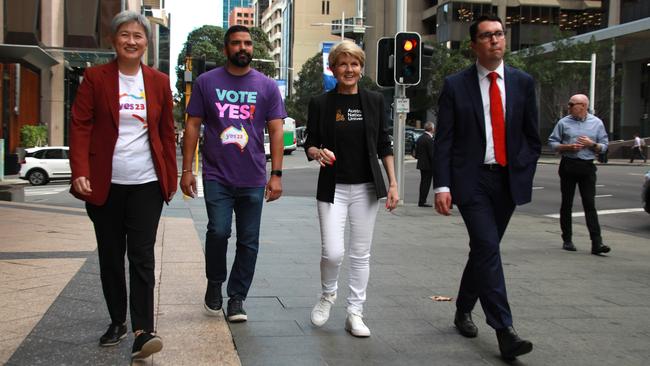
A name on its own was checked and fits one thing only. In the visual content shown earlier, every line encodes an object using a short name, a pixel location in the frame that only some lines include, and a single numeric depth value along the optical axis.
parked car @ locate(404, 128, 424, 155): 42.89
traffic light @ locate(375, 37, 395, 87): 13.41
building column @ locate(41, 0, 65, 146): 33.72
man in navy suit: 4.23
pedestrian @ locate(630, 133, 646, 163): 40.81
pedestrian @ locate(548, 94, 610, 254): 8.23
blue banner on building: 23.19
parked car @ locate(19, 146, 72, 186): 25.83
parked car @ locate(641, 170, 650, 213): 12.22
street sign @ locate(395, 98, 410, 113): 14.12
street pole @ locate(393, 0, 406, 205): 14.16
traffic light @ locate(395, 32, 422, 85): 13.17
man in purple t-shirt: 4.67
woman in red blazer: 3.93
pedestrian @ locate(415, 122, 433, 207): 14.97
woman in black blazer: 4.56
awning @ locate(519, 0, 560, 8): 64.56
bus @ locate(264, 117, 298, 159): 49.27
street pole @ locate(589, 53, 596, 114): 40.52
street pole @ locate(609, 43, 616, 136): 44.44
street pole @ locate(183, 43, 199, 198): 16.83
